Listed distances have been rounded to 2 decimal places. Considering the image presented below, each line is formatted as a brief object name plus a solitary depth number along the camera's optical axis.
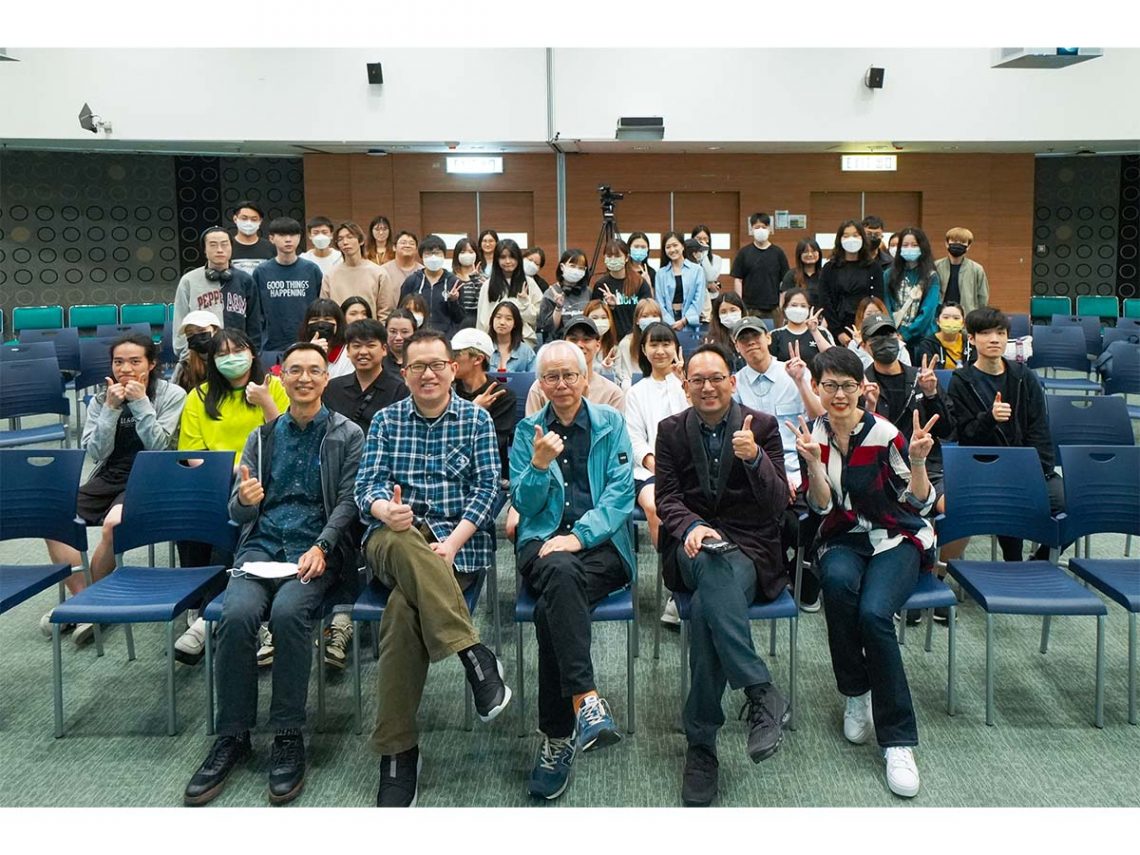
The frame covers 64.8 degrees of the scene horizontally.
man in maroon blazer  2.79
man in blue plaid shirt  2.82
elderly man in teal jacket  2.83
